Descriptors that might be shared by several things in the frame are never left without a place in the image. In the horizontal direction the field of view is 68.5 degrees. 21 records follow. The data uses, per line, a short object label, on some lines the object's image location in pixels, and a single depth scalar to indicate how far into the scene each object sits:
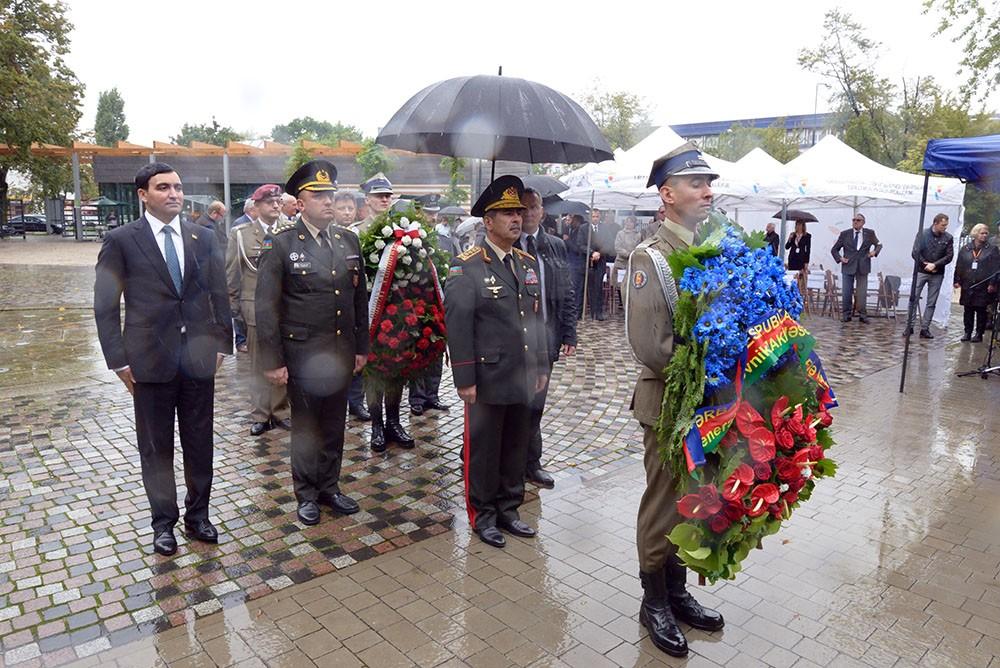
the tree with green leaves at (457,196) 28.32
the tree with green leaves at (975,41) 17.08
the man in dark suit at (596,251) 13.80
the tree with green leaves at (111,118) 88.12
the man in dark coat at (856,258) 14.05
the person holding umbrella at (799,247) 14.83
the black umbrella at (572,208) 14.62
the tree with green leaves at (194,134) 88.69
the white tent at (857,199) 12.99
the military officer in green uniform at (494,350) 4.39
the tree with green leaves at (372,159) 29.80
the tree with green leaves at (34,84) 33.31
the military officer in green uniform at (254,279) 6.45
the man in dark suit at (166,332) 4.02
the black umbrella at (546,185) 8.70
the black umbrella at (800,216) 15.45
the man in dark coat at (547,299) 5.25
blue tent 7.46
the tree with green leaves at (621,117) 37.00
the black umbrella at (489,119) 4.54
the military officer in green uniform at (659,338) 3.22
